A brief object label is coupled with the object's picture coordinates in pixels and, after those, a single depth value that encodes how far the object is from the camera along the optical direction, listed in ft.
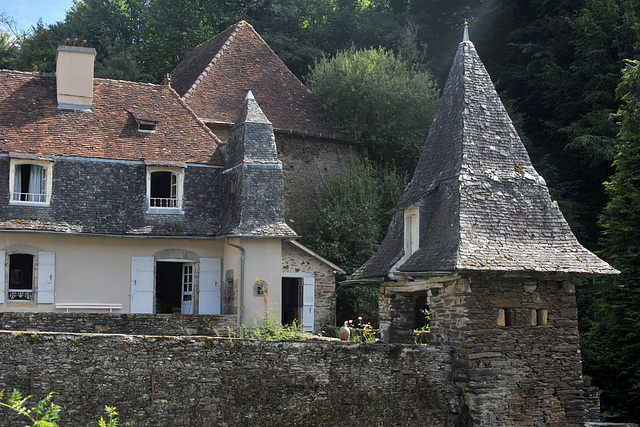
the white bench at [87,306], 55.52
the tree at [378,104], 81.35
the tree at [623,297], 57.31
